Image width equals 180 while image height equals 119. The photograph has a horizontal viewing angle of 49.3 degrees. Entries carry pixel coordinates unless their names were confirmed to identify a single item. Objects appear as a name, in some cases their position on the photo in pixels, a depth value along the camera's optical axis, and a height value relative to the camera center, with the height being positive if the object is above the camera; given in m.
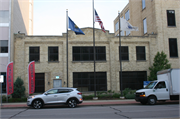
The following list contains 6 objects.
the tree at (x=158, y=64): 26.20 +1.29
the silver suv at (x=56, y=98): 16.16 -1.92
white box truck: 16.92 -1.44
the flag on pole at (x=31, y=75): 23.77 +0.02
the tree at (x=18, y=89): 24.53 -1.70
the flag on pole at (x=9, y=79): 22.53 -0.41
